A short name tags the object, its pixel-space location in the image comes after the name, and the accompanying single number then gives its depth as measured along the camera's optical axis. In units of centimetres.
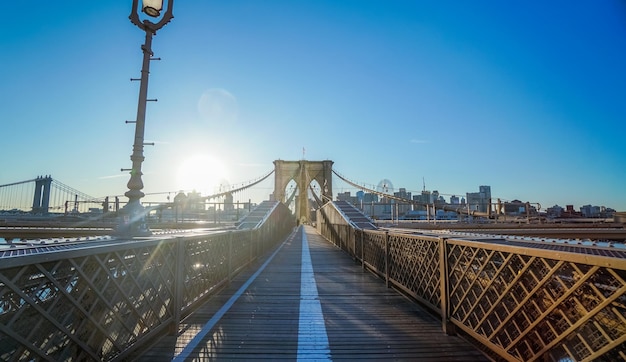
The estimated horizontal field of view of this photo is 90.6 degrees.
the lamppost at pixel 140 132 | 436
